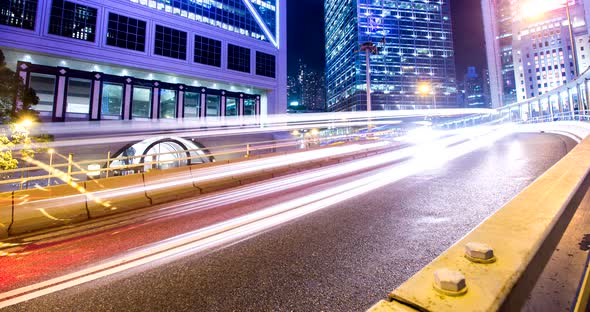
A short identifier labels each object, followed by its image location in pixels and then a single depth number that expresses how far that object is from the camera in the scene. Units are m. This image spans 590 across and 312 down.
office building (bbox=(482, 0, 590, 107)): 97.08
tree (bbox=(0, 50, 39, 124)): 19.00
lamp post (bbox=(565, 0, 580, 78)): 18.62
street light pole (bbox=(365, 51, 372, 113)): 24.28
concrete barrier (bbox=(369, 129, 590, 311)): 1.32
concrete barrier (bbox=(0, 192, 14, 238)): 5.78
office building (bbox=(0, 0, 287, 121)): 26.06
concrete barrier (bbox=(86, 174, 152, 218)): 7.26
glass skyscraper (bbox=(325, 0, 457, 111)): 113.25
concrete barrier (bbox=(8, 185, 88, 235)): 6.15
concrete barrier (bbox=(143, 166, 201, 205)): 8.50
